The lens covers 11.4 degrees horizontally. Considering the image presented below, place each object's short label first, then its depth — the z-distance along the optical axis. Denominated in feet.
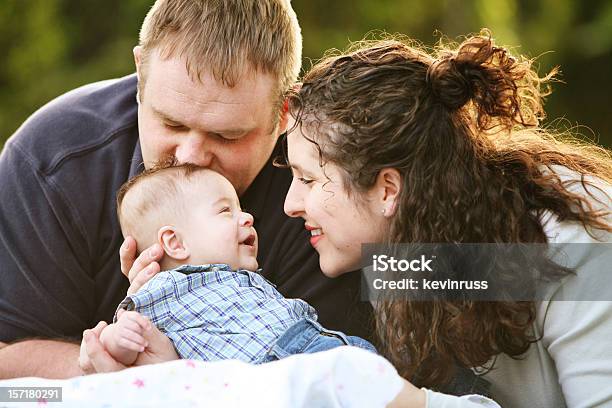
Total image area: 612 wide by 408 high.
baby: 9.84
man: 10.30
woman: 9.93
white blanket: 9.33
